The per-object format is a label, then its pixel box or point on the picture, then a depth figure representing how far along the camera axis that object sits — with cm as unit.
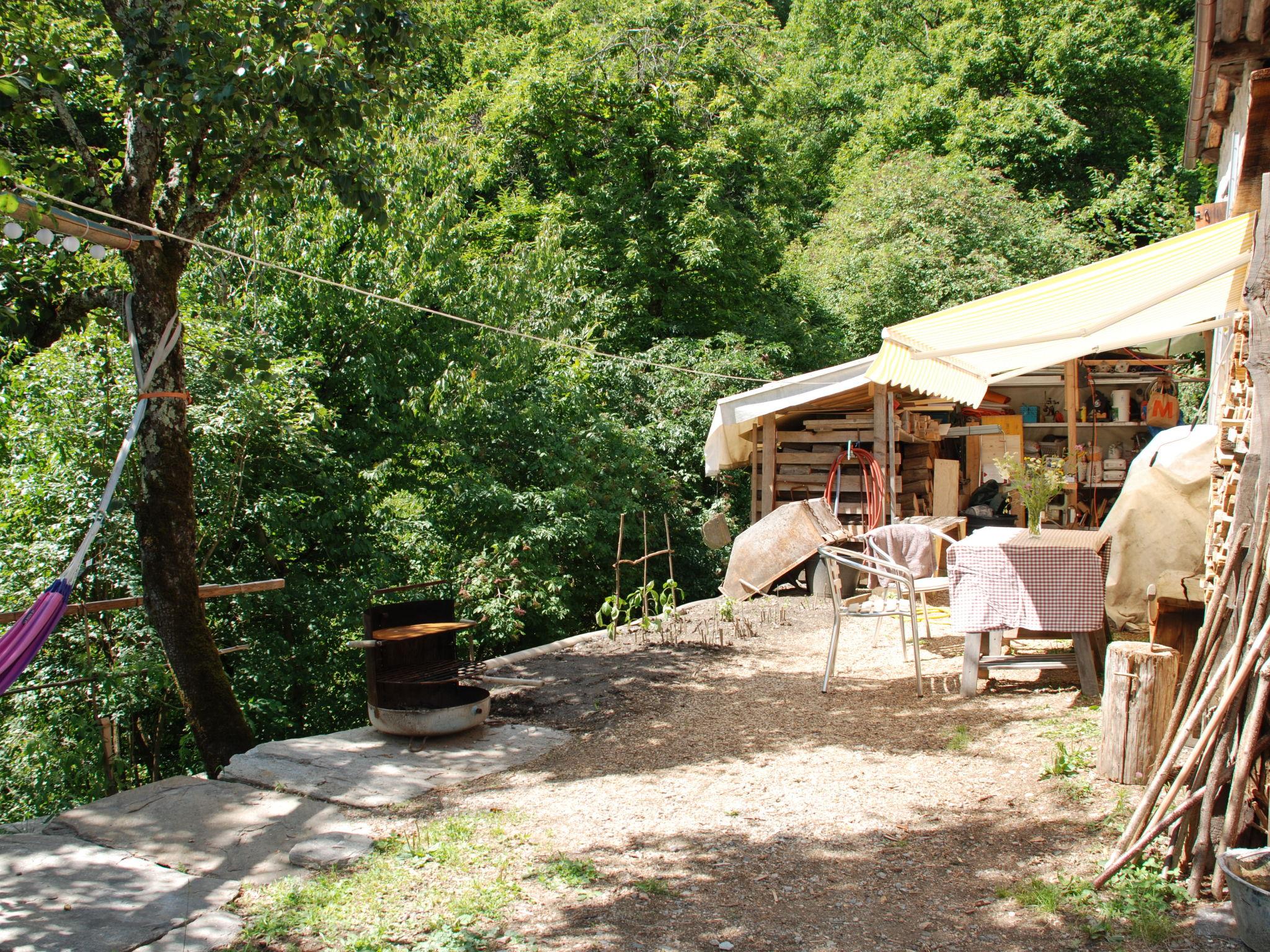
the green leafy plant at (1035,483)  546
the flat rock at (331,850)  362
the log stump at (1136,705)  362
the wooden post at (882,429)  1011
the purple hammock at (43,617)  371
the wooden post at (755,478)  1118
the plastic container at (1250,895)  236
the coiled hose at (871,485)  988
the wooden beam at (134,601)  486
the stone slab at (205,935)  297
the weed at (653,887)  324
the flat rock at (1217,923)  256
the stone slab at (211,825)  369
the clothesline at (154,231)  405
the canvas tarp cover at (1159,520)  555
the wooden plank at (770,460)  1089
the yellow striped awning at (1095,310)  447
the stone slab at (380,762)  446
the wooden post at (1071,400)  1122
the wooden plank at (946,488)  1140
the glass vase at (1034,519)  532
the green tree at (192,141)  504
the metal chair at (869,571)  525
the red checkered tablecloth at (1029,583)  483
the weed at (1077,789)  367
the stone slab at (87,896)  300
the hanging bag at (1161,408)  1191
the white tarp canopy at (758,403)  984
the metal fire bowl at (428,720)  505
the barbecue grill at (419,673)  508
